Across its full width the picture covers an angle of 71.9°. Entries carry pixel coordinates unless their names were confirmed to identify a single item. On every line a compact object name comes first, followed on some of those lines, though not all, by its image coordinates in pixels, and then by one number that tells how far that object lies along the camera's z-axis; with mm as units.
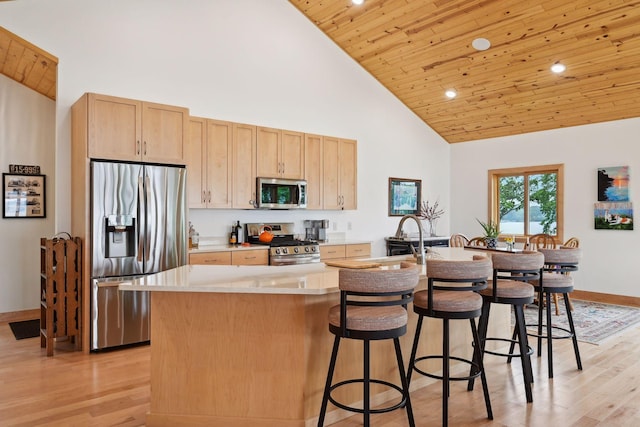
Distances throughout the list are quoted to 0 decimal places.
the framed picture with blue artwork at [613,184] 6059
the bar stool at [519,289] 3098
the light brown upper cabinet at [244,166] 5266
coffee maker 6191
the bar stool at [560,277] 3568
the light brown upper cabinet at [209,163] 4926
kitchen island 2566
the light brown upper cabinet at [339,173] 6129
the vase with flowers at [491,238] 5359
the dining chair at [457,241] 6215
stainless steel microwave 5449
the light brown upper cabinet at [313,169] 5918
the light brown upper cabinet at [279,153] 5484
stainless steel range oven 5262
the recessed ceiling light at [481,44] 5337
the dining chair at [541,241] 5723
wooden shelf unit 3953
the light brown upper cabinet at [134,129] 3992
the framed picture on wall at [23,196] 5207
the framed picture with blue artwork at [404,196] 7285
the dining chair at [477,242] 6081
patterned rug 4645
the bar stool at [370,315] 2289
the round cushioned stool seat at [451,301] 2697
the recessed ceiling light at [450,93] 6566
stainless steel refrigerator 4008
